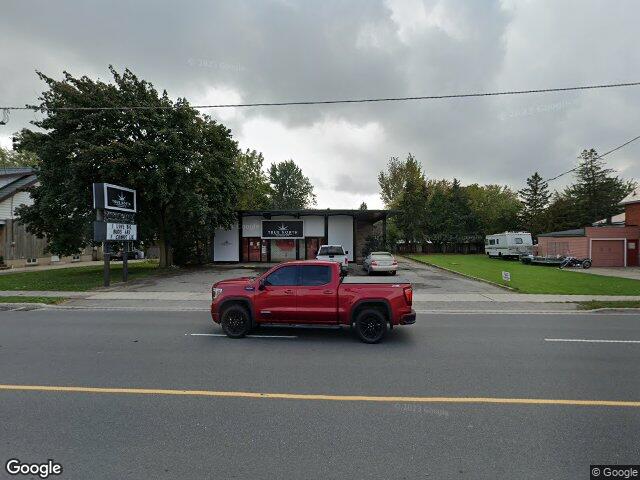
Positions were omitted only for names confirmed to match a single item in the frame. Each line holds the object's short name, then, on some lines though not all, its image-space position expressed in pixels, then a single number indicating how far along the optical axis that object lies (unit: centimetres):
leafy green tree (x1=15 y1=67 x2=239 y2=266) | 2078
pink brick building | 3070
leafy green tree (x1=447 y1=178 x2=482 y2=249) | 4969
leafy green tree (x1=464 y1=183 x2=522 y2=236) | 5316
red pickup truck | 777
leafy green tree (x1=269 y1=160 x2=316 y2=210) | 7994
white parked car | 2176
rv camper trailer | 3550
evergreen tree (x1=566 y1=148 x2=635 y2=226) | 5003
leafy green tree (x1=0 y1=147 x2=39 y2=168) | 5817
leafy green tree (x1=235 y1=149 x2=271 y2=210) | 5353
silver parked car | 2198
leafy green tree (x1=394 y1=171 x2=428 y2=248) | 4894
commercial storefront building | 3212
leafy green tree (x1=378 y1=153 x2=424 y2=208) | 5866
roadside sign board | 1708
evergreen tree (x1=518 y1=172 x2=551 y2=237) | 5594
